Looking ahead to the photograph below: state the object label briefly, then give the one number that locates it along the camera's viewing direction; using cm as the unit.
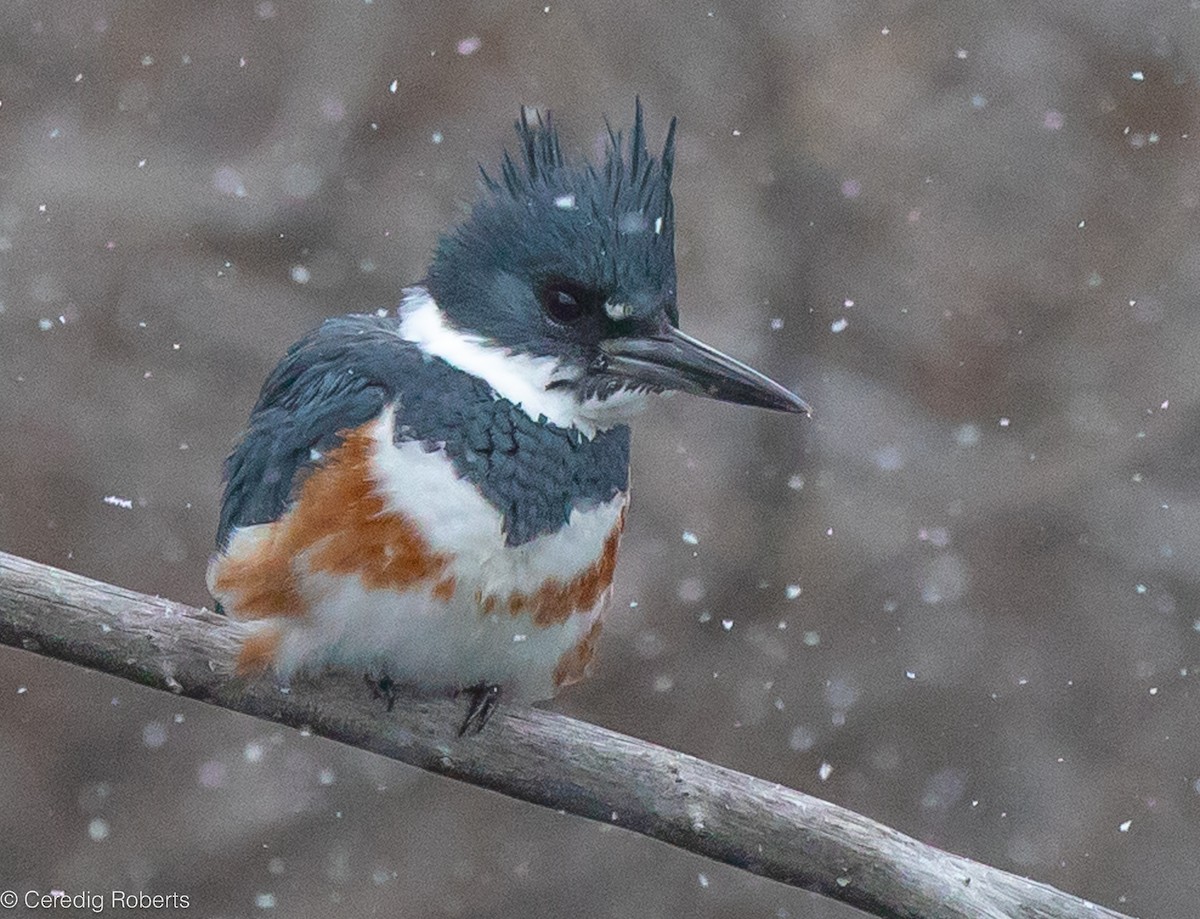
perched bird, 486
